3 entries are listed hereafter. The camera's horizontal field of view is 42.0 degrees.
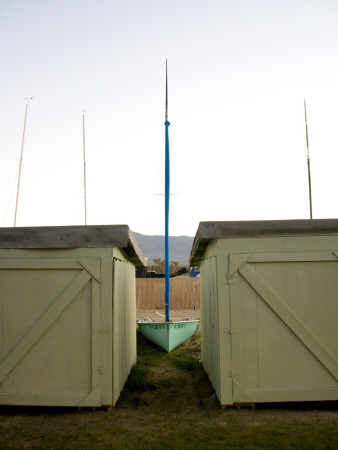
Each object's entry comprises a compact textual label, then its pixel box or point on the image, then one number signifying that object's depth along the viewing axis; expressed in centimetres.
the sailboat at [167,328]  1347
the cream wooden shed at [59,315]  656
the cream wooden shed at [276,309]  650
